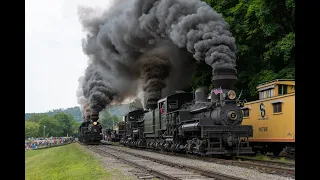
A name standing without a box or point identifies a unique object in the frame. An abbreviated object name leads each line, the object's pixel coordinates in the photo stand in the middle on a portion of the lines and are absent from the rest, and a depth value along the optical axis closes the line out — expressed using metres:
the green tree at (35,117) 133.43
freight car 17.31
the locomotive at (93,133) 41.72
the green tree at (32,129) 95.58
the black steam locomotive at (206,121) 17.56
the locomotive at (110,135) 57.39
